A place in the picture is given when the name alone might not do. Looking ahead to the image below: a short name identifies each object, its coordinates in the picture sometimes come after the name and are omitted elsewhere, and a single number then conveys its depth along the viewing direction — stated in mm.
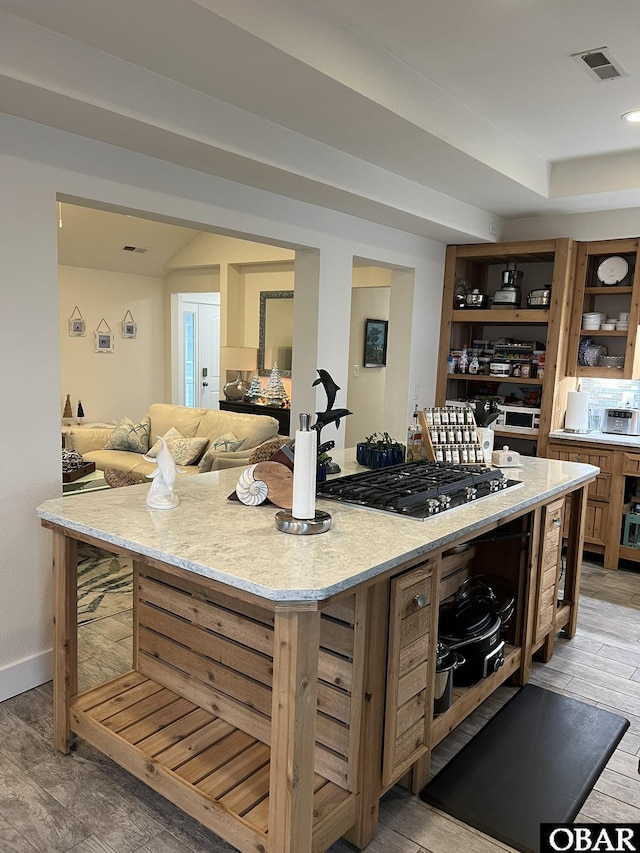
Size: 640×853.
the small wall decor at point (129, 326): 7851
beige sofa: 5070
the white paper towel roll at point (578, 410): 4934
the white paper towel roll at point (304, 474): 1945
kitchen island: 1672
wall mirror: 7254
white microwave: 5117
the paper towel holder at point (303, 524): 2027
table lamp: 7199
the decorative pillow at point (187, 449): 5539
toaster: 4805
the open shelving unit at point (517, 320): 4914
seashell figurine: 2361
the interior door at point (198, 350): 8461
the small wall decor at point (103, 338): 7543
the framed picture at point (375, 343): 7336
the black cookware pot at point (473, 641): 2574
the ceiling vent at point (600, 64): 2762
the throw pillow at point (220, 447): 5012
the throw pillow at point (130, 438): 6125
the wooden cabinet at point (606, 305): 4742
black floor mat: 2154
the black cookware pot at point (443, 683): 2357
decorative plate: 4855
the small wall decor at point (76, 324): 7297
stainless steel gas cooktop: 2363
